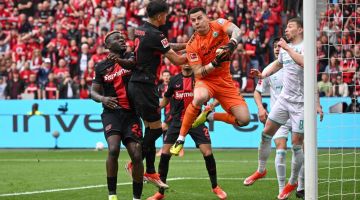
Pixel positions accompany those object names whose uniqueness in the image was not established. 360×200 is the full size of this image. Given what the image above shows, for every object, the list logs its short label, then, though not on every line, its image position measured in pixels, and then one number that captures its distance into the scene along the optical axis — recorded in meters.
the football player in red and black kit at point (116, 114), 12.45
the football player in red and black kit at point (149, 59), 12.84
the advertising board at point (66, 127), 26.98
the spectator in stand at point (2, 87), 30.86
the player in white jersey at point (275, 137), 13.97
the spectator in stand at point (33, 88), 30.48
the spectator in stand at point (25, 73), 31.41
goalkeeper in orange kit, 13.82
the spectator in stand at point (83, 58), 31.58
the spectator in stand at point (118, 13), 32.72
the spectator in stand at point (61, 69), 30.93
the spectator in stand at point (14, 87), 30.86
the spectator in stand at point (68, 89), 30.05
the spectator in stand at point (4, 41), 33.97
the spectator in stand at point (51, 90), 30.20
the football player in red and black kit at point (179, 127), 13.95
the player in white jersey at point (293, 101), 13.57
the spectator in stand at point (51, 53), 32.31
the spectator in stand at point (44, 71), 31.38
